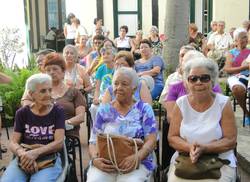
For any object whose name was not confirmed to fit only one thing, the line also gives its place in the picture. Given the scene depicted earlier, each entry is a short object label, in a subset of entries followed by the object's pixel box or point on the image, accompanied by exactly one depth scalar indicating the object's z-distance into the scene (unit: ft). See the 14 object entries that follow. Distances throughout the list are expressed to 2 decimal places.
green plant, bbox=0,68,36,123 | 24.39
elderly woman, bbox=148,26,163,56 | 37.25
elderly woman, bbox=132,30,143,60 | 38.63
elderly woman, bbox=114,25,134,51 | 41.80
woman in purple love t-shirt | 12.41
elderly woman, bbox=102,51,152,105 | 15.23
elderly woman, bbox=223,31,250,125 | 19.99
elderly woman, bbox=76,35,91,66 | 32.19
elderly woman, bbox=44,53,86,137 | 15.55
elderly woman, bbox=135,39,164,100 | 23.03
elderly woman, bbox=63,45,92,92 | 20.43
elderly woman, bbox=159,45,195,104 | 16.46
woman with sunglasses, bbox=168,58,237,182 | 11.55
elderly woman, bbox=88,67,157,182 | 11.98
